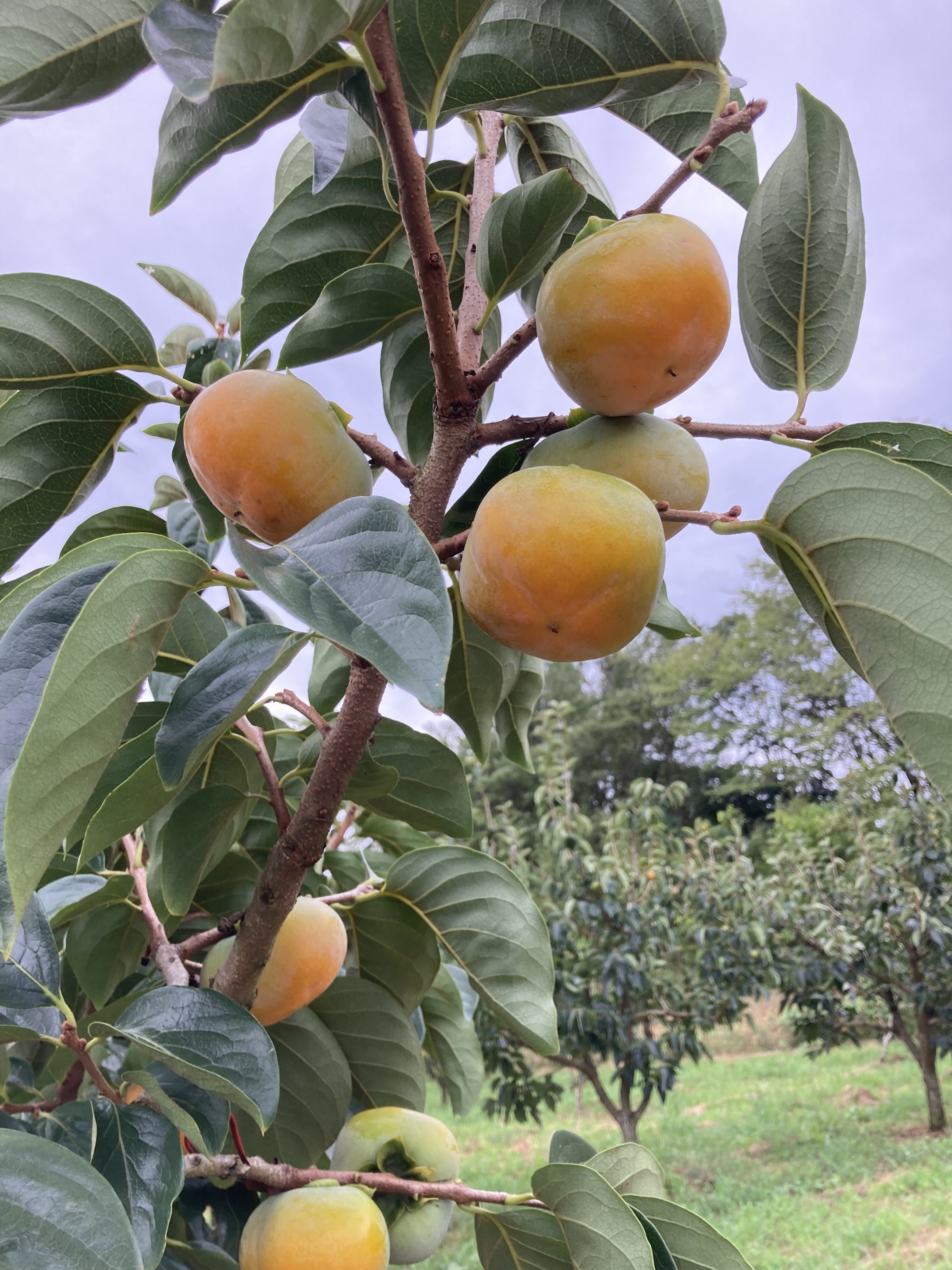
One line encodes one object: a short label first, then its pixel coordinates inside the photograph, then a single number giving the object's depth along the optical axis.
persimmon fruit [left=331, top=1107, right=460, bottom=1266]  0.74
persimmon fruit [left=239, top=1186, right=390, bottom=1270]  0.64
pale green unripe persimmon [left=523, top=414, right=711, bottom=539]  0.56
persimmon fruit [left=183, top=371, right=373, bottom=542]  0.53
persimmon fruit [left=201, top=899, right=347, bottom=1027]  0.72
